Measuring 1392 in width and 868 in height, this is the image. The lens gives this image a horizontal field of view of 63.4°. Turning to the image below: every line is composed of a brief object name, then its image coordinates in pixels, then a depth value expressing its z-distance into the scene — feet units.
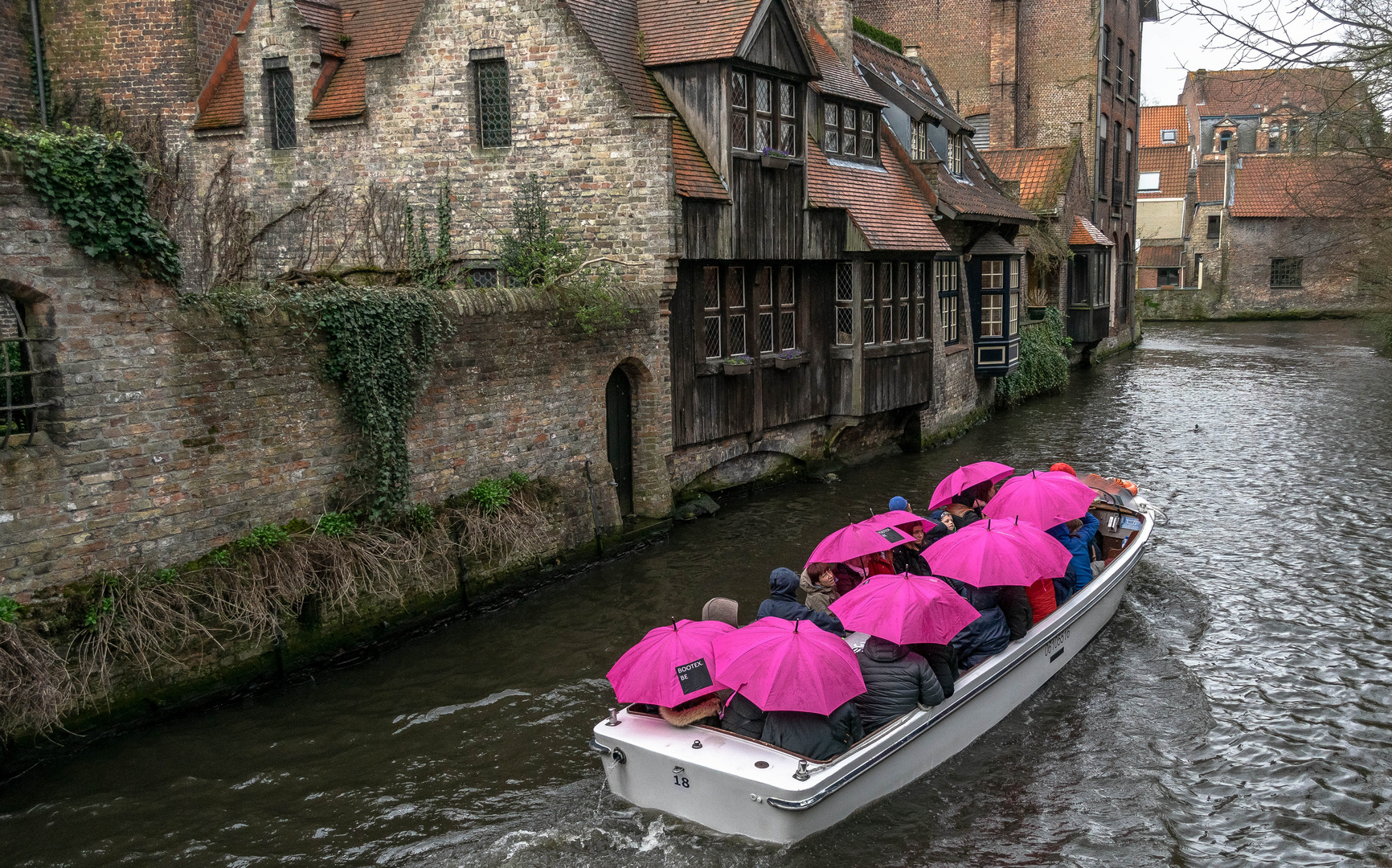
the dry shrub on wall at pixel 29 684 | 26.84
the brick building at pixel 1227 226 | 167.73
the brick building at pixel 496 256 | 30.73
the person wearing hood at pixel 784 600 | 27.32
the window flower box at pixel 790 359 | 57.82
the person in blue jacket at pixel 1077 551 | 35.47
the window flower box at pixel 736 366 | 54.10
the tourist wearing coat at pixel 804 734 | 24.62
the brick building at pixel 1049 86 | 115.75
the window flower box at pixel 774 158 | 54.13
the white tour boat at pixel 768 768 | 23.93
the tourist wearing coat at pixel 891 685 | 26.71
